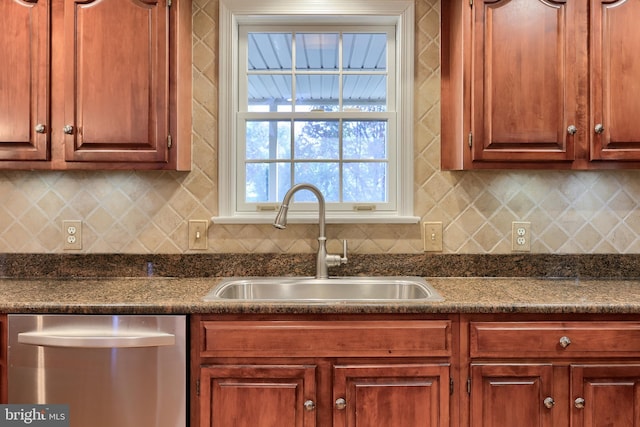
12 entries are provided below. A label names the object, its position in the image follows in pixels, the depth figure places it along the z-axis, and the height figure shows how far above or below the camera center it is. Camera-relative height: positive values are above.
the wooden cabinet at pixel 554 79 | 1.77 +0.54
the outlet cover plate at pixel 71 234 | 2.07 -0.09
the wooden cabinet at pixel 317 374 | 1.51 -0.54
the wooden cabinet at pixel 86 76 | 1.77 +0.54
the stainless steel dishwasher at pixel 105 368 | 1.49 -0.51
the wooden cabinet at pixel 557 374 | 1.52 -0.54
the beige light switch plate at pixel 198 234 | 2.08 -0.09
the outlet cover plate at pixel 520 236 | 2.08 -0.10
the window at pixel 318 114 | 2.14 +0.48
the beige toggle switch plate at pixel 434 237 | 2.09 -0.10
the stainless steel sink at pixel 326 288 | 1.97 -0.32
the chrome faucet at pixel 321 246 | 1.93 -0.14
